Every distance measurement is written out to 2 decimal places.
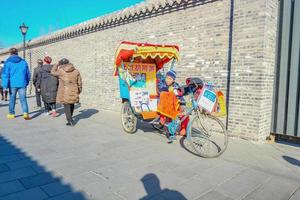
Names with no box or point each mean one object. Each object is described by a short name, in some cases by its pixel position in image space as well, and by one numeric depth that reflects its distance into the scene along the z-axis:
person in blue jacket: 7.67
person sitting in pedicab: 5.23
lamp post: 15.38
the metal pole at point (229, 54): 6.11
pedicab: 4.79
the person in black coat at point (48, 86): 8.42
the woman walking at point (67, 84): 6.79
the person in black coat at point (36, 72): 9.04
